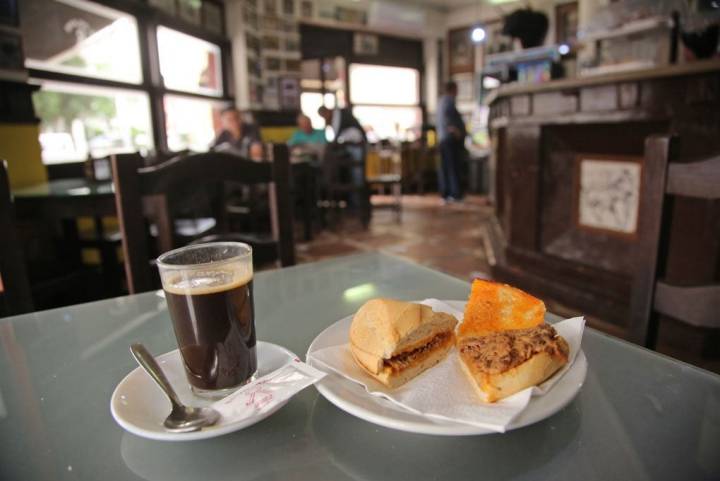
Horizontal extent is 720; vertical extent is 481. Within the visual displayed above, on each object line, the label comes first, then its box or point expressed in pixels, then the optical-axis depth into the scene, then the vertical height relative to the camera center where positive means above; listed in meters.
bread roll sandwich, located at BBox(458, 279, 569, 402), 0.51 -0.24
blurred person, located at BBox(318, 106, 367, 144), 6.15 +0.18
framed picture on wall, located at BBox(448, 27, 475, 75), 9.74 +1.76
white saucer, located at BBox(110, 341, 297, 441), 0.48 -0.29
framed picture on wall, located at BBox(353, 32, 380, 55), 8.92 +1.81
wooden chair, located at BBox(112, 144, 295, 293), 1.22 -0.13
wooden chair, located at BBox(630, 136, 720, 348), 0.87 -0.23
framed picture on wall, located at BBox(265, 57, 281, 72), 7.39 +1.22
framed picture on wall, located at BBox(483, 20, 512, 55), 9.06 +1.85
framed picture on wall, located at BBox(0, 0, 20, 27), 3.09 +0.89
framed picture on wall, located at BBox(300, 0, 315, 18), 7.89 +2.19
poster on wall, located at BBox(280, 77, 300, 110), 7.54 +0.78
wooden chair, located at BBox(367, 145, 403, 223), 8.81 -0.40
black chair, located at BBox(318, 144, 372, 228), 5.45 -0.45
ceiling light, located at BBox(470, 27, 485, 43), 9.04 +1.94
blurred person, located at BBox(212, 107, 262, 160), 5.43 +0.11
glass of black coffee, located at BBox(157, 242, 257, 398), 0.61 -0.23
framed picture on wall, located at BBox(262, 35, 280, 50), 7.34 +1.55
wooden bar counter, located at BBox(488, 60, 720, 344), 2.08 -0.24
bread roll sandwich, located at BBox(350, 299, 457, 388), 0.57 -0.25
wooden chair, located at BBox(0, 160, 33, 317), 1.15 -0.29
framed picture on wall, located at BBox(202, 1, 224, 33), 6.16 +1.67
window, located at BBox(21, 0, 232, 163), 3.82 +0.70
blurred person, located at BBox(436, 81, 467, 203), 7.61 -0.05
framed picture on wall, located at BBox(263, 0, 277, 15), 7.25 +2.06
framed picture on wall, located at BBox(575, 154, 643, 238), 2.46 -0.31
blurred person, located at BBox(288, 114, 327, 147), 6.36 +0.10
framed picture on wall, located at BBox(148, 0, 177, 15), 4.99 +1.50
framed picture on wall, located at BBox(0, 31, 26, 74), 3.08 +0.61
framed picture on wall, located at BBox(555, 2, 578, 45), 8.05 +1.91
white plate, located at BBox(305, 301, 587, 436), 0.46 -0.28
